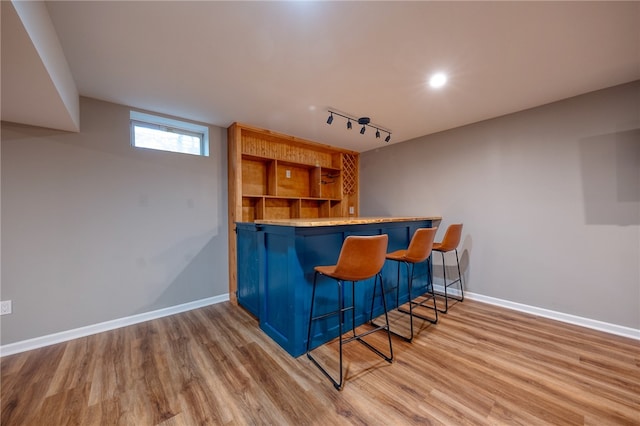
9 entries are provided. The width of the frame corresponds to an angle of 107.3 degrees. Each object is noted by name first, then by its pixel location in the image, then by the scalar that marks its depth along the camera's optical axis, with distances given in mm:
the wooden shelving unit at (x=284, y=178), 2996
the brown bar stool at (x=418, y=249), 2111
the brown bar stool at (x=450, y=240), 2680
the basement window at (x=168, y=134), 2598
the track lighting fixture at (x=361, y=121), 2688
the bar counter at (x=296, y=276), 1863
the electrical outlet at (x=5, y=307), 1912
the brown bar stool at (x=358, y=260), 1546
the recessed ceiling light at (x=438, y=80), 1969
